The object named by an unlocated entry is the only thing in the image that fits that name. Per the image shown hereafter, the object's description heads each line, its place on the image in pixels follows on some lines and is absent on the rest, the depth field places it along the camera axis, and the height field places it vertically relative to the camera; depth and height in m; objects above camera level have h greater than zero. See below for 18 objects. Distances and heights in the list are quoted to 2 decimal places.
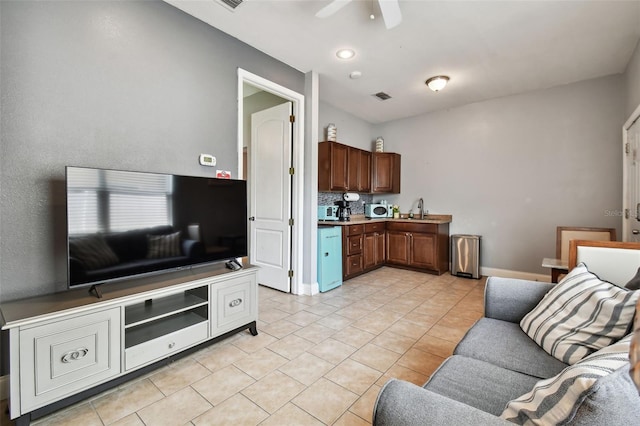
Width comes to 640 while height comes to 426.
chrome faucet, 5.31 +0.09
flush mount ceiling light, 3.69 +1.67
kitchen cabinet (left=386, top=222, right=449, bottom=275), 4.66 -0.59
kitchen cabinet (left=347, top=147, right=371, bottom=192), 4.88 +0.72
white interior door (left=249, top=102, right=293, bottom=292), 3.72 +0.23
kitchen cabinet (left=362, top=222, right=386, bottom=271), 4.70 -0.59
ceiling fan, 2.01 +1.46
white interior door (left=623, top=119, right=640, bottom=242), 2.99 +0.30
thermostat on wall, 2.59 +0.47
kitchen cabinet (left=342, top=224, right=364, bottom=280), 4.28 -0.60
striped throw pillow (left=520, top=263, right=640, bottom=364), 1.28 -0.52
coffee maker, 4.67 -0.02
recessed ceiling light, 3.11 +1.74
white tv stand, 1.48 -0.76
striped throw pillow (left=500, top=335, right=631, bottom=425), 0.66 -0.45
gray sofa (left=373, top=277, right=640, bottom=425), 0.63 -0.72
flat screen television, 1.76 -0.09
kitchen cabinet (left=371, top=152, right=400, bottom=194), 5.43 +0.74
